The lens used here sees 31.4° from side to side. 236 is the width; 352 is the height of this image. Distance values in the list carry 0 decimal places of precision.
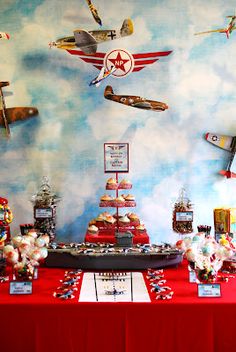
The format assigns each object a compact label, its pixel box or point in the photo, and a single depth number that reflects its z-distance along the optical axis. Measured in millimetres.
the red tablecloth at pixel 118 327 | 2307
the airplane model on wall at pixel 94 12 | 4109
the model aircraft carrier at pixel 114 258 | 3014
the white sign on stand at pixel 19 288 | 2518
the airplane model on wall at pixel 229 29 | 4219
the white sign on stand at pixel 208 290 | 2451
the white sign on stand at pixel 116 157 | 4086
